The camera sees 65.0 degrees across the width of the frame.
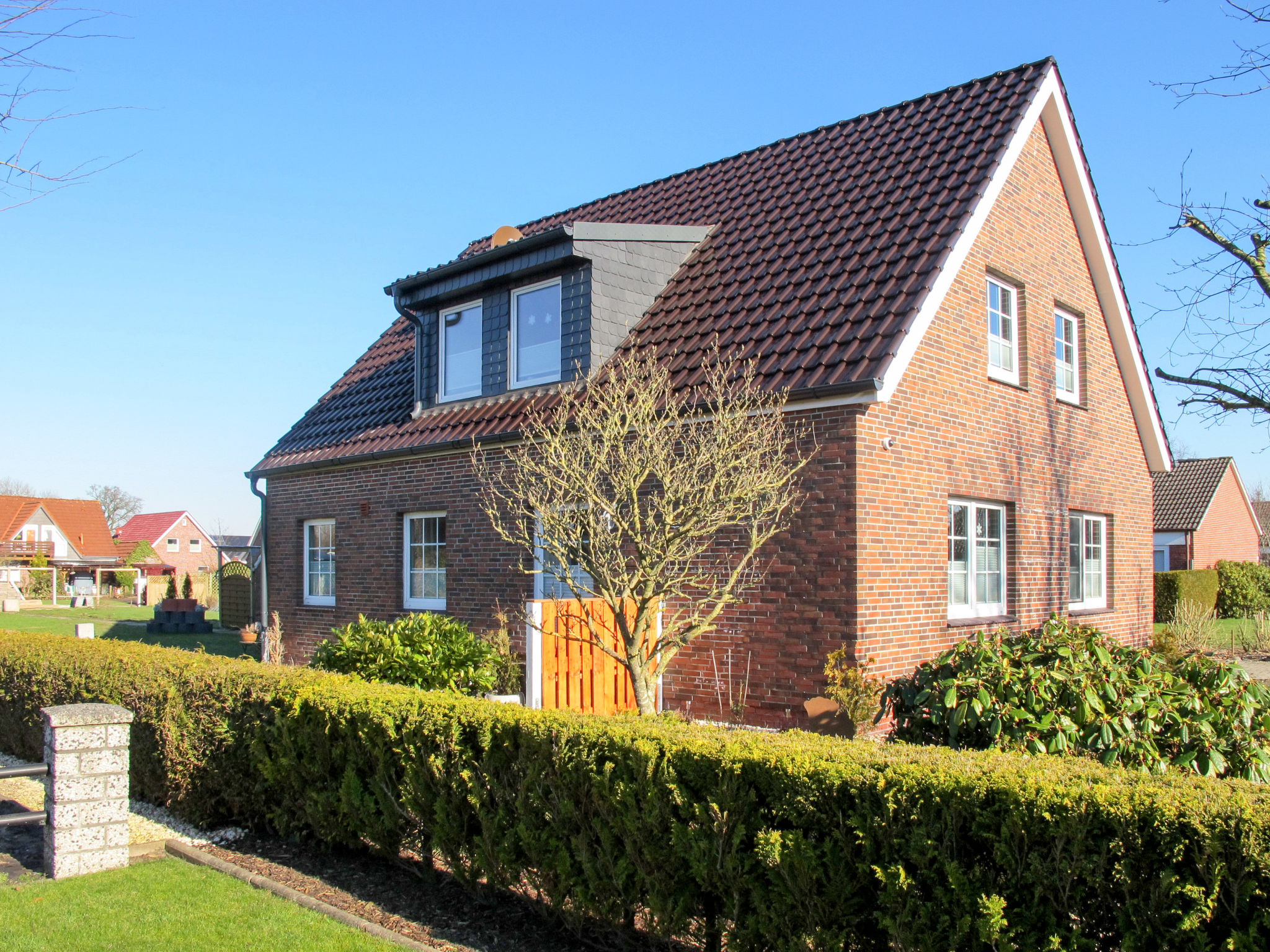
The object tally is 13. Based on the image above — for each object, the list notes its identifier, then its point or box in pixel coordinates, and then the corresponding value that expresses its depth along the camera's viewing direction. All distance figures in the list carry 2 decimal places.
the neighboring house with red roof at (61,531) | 63.34
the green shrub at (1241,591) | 32.09
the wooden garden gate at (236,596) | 25.20
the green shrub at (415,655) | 9.51
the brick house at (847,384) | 9.66
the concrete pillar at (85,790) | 6.31
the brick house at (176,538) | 79.50
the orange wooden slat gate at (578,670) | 9.91
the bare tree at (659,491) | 7.49
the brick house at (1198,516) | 37.06
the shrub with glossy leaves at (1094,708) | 6.15
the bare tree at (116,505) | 91.94
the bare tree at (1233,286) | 8.95
